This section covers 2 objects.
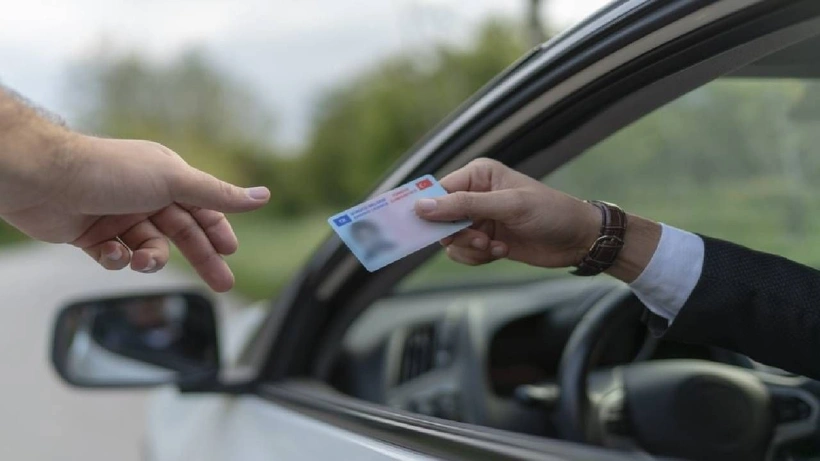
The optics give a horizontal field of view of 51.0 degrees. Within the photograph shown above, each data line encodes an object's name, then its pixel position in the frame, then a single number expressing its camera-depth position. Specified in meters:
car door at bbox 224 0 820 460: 1.35
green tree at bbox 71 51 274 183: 29.23
